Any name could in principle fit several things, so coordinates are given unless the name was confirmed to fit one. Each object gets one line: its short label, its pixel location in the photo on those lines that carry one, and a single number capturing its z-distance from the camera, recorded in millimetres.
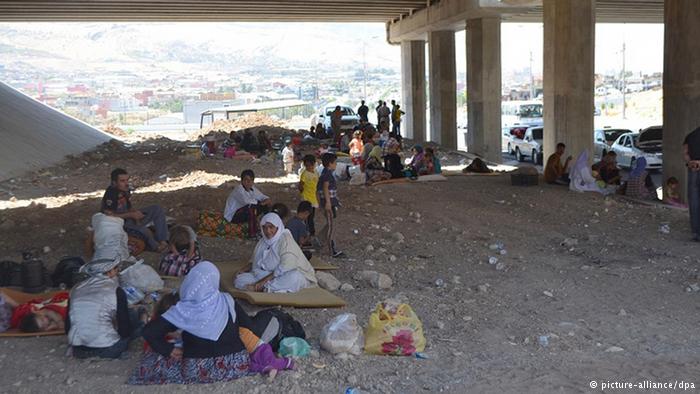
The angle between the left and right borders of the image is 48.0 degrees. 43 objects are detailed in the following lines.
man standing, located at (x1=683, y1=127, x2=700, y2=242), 10234
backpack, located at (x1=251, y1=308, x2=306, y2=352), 6191
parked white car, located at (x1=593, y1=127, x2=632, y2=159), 26125
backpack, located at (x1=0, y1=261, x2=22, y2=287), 8664
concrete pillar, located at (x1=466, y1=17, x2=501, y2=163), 27781
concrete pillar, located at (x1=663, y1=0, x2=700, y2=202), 15797
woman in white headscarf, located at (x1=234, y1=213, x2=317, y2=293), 7957
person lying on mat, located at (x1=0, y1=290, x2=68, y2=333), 7039
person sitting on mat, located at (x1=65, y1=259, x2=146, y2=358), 6285
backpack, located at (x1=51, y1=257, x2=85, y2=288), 8719
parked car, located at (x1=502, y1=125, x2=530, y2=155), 30484
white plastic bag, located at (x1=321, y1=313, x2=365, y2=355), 6434
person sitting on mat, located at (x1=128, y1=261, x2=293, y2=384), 5664
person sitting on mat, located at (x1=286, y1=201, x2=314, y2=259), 9195
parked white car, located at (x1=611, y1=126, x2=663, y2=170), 23219
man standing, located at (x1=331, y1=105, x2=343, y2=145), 28150
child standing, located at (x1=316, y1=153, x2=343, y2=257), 10148
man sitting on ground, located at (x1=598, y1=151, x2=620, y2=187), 16172
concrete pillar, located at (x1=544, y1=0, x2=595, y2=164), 19328
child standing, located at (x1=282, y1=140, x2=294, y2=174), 20750
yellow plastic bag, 6449
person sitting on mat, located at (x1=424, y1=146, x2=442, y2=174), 18328
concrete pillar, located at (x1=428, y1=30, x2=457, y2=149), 32156
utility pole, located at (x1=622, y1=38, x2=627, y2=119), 59450
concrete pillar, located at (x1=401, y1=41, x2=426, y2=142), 37156
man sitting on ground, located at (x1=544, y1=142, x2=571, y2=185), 17014
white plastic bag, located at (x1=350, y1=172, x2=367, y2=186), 17092
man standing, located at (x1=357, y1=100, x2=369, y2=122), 31864
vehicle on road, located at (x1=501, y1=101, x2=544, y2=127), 37528
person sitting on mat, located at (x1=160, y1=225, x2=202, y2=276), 9000
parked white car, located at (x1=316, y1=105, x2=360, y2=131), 31125
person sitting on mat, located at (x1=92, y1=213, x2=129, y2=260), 8789
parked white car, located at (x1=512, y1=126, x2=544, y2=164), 27688
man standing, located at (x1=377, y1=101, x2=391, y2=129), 30984
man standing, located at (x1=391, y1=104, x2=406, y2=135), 30797
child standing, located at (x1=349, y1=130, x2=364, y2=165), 19150
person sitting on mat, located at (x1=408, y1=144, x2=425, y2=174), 18234
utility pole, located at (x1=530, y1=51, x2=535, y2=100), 81850
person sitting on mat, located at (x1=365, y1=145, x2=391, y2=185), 17188
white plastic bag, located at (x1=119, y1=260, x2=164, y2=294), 8125
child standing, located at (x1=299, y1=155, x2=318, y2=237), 10523
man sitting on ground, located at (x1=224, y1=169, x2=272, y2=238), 10781
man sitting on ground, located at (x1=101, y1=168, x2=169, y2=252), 9672
